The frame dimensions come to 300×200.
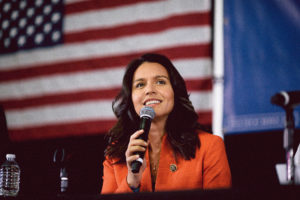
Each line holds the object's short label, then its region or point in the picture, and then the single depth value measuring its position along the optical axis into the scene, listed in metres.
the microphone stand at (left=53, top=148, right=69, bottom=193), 4.51
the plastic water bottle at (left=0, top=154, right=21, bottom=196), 4.52
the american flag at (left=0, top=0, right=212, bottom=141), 6.12
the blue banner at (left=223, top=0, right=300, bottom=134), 5.44
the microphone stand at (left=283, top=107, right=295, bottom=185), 2.82
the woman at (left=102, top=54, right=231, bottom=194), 4.05
